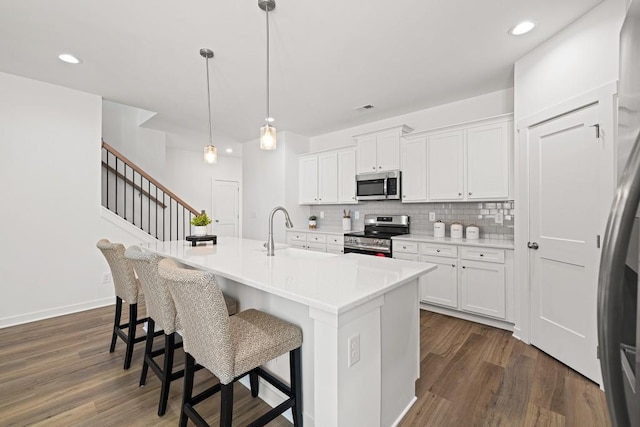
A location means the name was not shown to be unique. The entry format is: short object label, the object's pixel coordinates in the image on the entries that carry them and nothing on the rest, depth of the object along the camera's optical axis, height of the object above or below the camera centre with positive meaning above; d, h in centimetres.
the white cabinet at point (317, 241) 445 -45
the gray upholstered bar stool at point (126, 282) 223 -54
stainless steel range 390 -30
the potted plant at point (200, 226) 290 -12
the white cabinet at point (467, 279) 296 -73
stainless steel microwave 406 +41
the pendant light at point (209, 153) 270 +61
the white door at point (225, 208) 750 +16
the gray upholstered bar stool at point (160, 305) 177 -58
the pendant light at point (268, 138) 225 +60
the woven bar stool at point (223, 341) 126 -62
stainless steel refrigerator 53 -18
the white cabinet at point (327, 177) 472 +64
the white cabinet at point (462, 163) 316 +62
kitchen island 123 -56
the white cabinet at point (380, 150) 405 +94
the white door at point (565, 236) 213 -19
